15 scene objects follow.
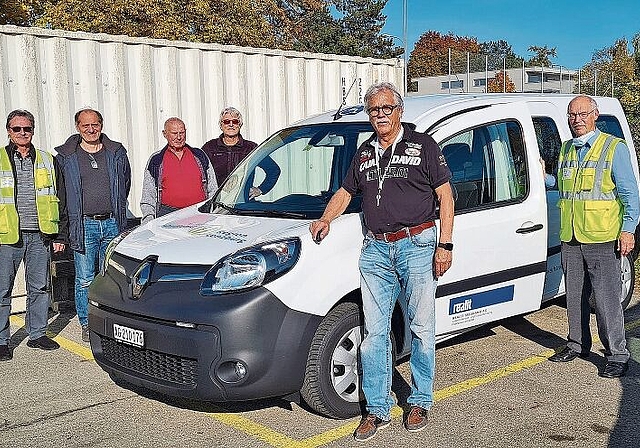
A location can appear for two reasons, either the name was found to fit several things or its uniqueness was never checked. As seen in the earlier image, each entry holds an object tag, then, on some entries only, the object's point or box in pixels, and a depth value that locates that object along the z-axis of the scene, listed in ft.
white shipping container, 25.08
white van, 12.85
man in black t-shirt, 12.80
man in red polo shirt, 20.16
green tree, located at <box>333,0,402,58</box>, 197.26
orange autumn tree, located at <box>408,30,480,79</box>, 263.29
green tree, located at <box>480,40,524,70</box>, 314.02
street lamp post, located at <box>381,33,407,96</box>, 37.23
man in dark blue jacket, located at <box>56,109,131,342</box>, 19.31
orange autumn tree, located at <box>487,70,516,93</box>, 171.50
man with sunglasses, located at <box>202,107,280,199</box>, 22.38
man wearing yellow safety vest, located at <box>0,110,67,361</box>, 18.42
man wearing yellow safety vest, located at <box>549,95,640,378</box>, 15.97
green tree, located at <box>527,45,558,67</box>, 261.63
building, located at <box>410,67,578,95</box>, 143.64
